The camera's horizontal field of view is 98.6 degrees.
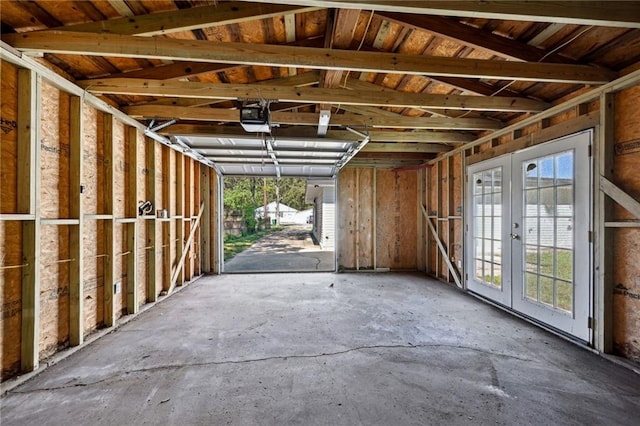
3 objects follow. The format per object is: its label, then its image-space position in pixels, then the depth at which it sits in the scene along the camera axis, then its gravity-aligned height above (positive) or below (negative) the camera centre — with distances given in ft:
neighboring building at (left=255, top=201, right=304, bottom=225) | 85.41 -0.11
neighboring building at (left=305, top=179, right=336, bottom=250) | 34.42 -0.71
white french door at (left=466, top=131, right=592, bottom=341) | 9.08 -0.78
